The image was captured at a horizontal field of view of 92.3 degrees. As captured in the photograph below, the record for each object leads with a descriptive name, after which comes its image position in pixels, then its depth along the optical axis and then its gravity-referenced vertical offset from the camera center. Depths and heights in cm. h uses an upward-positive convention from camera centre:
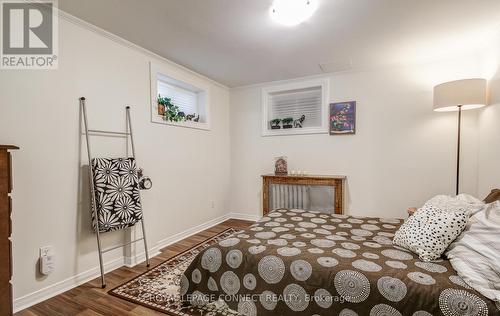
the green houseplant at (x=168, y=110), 306 +54
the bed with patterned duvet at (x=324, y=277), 123 -74
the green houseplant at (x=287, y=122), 404 +48
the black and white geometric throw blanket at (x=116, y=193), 219 -40
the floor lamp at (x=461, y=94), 246 +59
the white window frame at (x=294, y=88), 372 +73
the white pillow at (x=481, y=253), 121 -57
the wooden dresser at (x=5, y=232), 145 -50
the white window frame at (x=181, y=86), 292 +93
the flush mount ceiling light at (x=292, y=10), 192 +117
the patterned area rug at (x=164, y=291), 178 -119
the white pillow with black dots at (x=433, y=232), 150 -53
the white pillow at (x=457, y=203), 165 -40
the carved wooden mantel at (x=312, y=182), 334 -47
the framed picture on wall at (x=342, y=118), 355 +48
